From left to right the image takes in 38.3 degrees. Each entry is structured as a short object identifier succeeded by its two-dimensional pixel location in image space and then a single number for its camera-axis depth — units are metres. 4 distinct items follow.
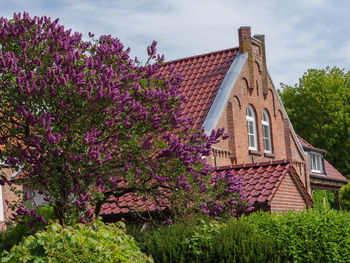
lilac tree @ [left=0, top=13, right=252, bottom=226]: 9.86
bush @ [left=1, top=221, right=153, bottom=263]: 7.12
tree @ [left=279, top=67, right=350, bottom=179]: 49.66
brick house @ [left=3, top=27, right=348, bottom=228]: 15.05
